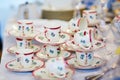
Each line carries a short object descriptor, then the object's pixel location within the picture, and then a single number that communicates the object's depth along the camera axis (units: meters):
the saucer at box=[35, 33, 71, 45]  1.08
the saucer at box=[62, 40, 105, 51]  1.01
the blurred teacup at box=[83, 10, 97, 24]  1.39
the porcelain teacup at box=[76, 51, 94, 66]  1.03
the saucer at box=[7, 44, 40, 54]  1.19
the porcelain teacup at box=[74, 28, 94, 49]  0.99
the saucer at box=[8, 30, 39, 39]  1.20
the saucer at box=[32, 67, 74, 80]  0.93
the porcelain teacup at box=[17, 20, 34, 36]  1.22
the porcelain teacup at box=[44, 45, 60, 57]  1.11
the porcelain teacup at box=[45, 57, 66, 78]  0.90
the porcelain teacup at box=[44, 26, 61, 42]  1.08
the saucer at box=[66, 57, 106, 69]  1.04
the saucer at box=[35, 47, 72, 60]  1.11
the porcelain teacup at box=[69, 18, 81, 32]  1.25
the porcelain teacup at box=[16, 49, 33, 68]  1.02
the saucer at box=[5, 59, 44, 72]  1.02
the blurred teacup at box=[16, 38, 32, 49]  1.19
